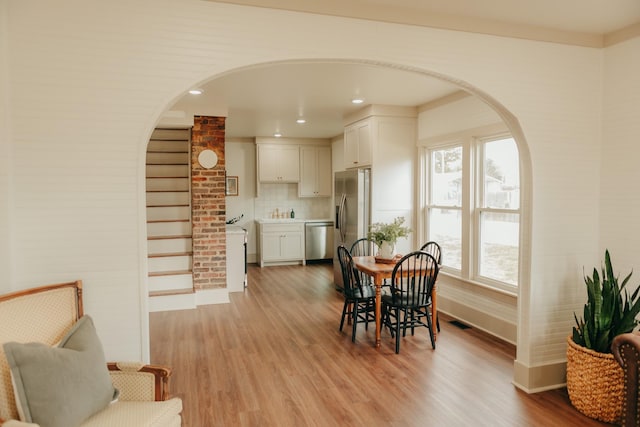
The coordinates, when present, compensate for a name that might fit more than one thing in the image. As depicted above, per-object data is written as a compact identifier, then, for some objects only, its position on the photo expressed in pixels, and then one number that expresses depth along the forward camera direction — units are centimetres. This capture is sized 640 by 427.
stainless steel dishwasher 871
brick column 556
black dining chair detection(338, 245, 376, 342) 429
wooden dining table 403
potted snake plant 271
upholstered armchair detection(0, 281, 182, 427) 167
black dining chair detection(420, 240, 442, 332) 460
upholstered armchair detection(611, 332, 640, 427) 230
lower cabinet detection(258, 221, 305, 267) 841
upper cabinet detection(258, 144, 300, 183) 861
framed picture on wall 864
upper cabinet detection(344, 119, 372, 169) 568
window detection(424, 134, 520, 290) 429
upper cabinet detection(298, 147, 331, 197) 891
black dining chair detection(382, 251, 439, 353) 395
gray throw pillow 166
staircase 559
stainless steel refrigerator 584
